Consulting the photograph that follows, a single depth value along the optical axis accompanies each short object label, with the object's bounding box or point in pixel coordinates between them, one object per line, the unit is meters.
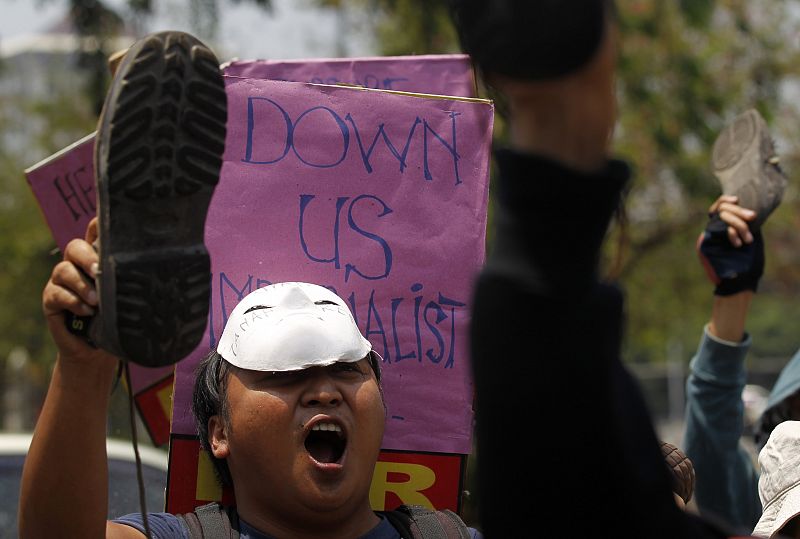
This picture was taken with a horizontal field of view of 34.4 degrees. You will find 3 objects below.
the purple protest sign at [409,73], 3.92
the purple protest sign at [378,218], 3.03
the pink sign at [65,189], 3.78
